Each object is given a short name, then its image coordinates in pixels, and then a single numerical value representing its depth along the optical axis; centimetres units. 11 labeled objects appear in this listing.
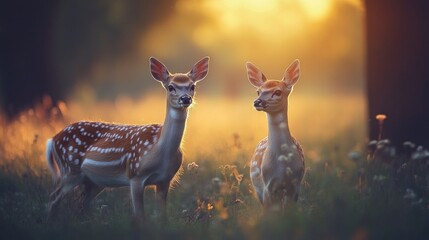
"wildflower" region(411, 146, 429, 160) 1400
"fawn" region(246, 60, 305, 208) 1584
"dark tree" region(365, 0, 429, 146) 2191
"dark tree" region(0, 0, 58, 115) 3744
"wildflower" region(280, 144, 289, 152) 1534
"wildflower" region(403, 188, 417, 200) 1439
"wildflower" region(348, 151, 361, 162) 1378
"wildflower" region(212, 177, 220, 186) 1496
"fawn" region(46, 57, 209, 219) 1662
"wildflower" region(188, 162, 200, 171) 1591
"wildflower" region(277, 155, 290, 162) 1503
